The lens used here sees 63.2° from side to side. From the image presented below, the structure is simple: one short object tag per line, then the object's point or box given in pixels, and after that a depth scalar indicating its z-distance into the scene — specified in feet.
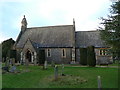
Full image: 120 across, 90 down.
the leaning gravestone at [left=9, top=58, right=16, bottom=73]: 33.91
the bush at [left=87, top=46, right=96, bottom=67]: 50.59
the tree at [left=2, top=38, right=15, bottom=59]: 85.77
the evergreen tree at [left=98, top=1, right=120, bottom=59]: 22.38
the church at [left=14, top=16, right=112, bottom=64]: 69.96
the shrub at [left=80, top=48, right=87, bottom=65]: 59.52
